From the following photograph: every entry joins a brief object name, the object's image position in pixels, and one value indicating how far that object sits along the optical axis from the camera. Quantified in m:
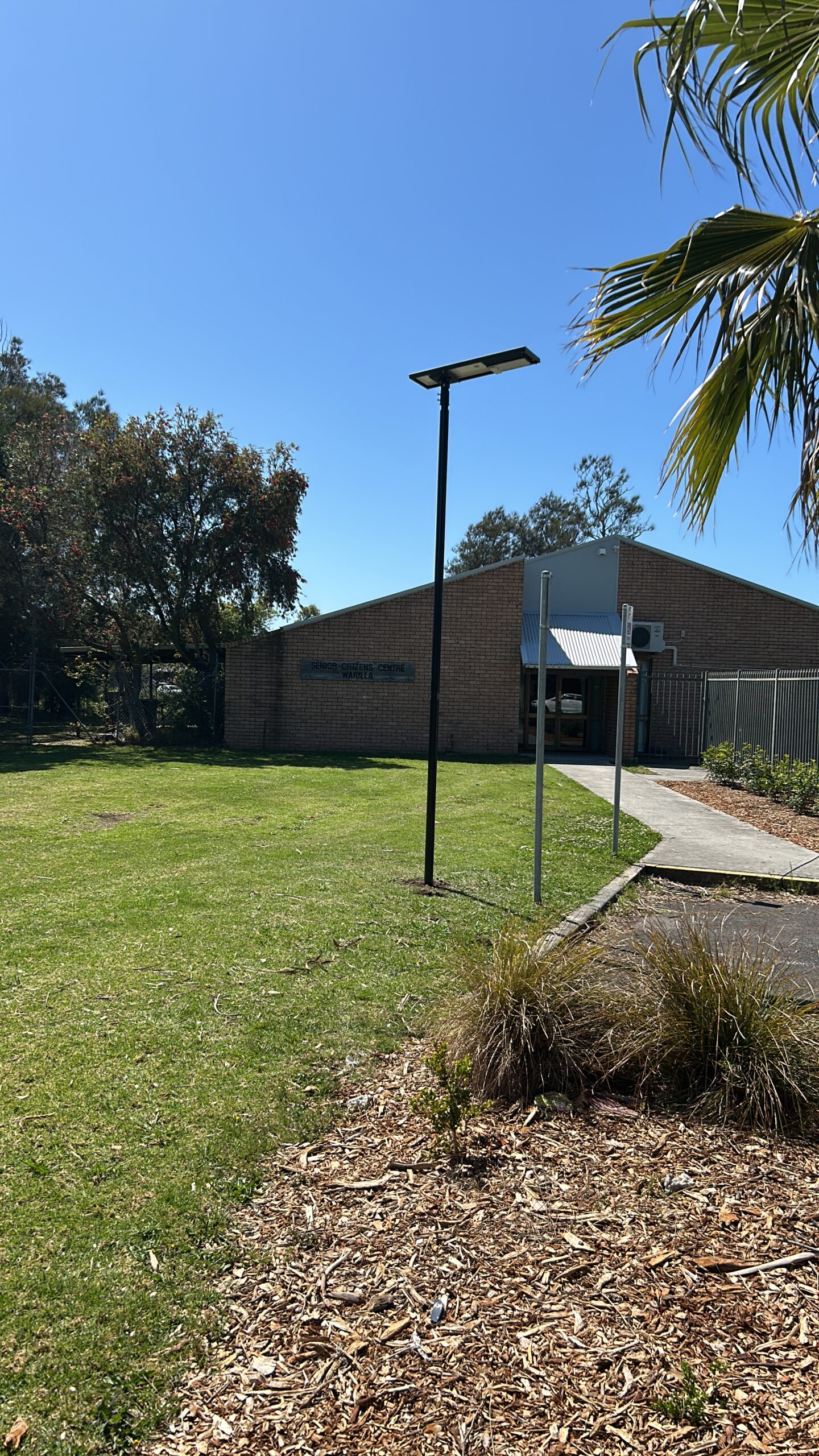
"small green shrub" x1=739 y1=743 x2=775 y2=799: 14.36
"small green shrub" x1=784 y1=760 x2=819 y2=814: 12.74
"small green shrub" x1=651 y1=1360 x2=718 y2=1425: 1.87
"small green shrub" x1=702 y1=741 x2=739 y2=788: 16.23
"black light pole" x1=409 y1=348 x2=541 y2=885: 6.29
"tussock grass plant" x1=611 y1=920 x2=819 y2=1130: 3.13
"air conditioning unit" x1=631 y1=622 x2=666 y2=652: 24.33
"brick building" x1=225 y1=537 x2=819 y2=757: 22.42
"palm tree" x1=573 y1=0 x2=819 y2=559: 3.50
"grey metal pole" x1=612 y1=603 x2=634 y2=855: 8.05
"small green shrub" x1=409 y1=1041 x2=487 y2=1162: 2.92
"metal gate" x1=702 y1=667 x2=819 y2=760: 15.23
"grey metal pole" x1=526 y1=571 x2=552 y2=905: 5.80
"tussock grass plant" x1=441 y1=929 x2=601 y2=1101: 3.35
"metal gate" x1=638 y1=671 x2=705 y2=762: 24.42
